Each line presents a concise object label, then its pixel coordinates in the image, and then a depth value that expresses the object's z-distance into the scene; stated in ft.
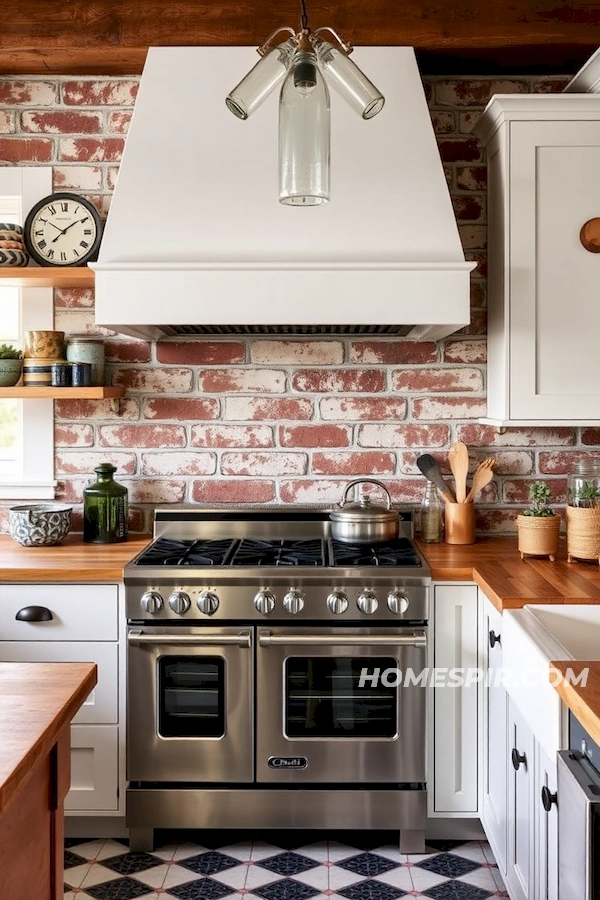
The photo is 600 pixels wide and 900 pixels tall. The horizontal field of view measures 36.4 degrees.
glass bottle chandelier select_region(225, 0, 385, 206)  3.98
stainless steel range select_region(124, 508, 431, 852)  8.71
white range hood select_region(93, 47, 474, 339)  8.79
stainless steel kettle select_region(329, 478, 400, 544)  9.65
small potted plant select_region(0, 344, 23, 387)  10.27
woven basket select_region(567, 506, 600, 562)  9.10
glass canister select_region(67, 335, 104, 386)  10.38
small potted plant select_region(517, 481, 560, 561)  9.27
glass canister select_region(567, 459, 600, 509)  9.34
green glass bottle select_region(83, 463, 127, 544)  10.18
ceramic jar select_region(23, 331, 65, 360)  10.32
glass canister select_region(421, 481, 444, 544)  10.32
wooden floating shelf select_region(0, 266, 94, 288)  9.89
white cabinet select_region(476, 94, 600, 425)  9.25
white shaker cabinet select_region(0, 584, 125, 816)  8.93
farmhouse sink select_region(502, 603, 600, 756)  5.89
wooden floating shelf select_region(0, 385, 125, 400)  9.92
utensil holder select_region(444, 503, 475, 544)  10.17
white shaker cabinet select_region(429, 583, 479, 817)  8.91
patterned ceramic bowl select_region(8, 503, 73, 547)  9.92
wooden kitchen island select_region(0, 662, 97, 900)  4.30
